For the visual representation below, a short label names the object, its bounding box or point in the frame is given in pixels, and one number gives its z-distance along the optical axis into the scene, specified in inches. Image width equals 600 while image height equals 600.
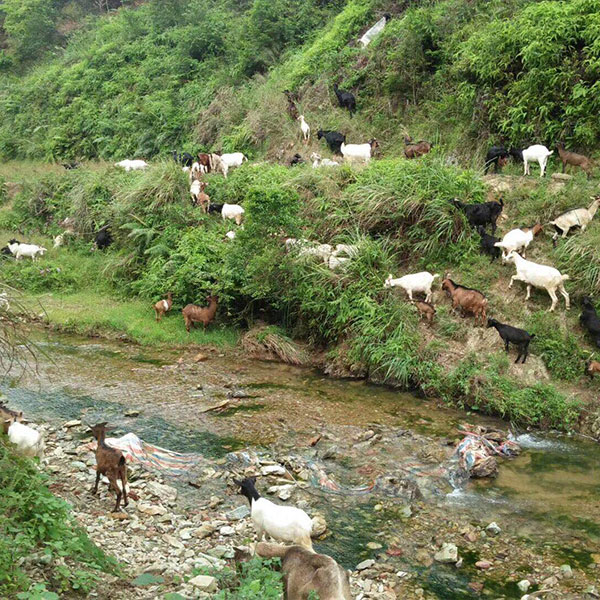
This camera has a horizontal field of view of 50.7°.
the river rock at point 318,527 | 299.4
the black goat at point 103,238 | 733.3
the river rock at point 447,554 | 280.7
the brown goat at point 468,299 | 479.8
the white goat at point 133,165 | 823.1
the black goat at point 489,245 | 517.0
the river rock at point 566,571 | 271.7
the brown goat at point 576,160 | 551.8
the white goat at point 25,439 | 317.4
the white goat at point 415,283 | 505.0
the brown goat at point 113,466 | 304.8
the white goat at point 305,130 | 768.3
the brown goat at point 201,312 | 574.6
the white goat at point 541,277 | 464.3
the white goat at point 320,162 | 637.9
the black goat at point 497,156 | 595.8
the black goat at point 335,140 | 732.0
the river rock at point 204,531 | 291.6
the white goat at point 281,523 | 270.7
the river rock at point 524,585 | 263.9
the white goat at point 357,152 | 670.5
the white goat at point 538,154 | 559.5
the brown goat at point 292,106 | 834.2
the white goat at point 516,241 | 501.0
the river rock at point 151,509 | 308.5
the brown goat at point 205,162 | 746.2
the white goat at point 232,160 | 742.5
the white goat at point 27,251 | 722.3
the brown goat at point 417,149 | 647.8
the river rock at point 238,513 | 310.7
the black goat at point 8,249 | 737.8
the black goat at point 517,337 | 446.0
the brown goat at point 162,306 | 595.8
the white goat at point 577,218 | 495.2
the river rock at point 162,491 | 328.2
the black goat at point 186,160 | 796.0
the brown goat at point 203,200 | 668.1
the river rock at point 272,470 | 351.9
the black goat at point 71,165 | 952.3
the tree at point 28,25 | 1485.0
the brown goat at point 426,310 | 493.0
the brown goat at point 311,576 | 216.8
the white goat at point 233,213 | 638.5
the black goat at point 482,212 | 519.8
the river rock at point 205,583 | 228.5
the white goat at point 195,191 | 676.1
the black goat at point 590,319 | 442.3
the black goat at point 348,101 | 796.0
